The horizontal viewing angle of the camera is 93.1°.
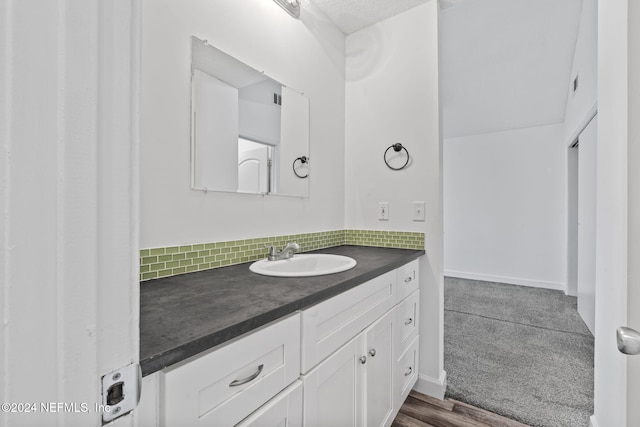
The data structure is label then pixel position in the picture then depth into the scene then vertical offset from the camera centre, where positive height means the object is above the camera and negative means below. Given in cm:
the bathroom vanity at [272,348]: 62 -36
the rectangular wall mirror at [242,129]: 131 +42
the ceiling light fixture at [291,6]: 170 +119
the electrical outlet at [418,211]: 192 +2
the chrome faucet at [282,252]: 150 -20
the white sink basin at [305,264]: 120 -24
